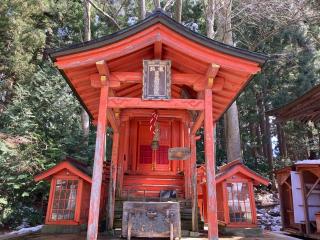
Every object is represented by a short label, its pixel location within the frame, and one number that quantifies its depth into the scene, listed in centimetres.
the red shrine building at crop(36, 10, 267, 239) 627
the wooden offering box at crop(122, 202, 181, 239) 650
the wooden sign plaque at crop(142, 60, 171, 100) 651
